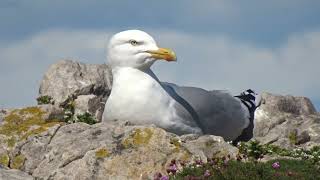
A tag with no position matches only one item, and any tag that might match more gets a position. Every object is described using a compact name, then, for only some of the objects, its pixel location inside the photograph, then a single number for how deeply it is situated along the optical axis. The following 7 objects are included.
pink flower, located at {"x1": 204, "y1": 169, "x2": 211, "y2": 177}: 9.98
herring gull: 13.16
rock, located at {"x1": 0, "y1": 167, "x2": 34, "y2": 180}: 11.60
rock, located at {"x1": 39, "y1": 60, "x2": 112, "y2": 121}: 24.55
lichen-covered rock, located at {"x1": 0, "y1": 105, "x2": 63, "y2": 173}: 13.84
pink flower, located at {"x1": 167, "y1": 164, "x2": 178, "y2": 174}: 10.20
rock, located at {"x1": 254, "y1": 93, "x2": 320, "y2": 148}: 20.33
